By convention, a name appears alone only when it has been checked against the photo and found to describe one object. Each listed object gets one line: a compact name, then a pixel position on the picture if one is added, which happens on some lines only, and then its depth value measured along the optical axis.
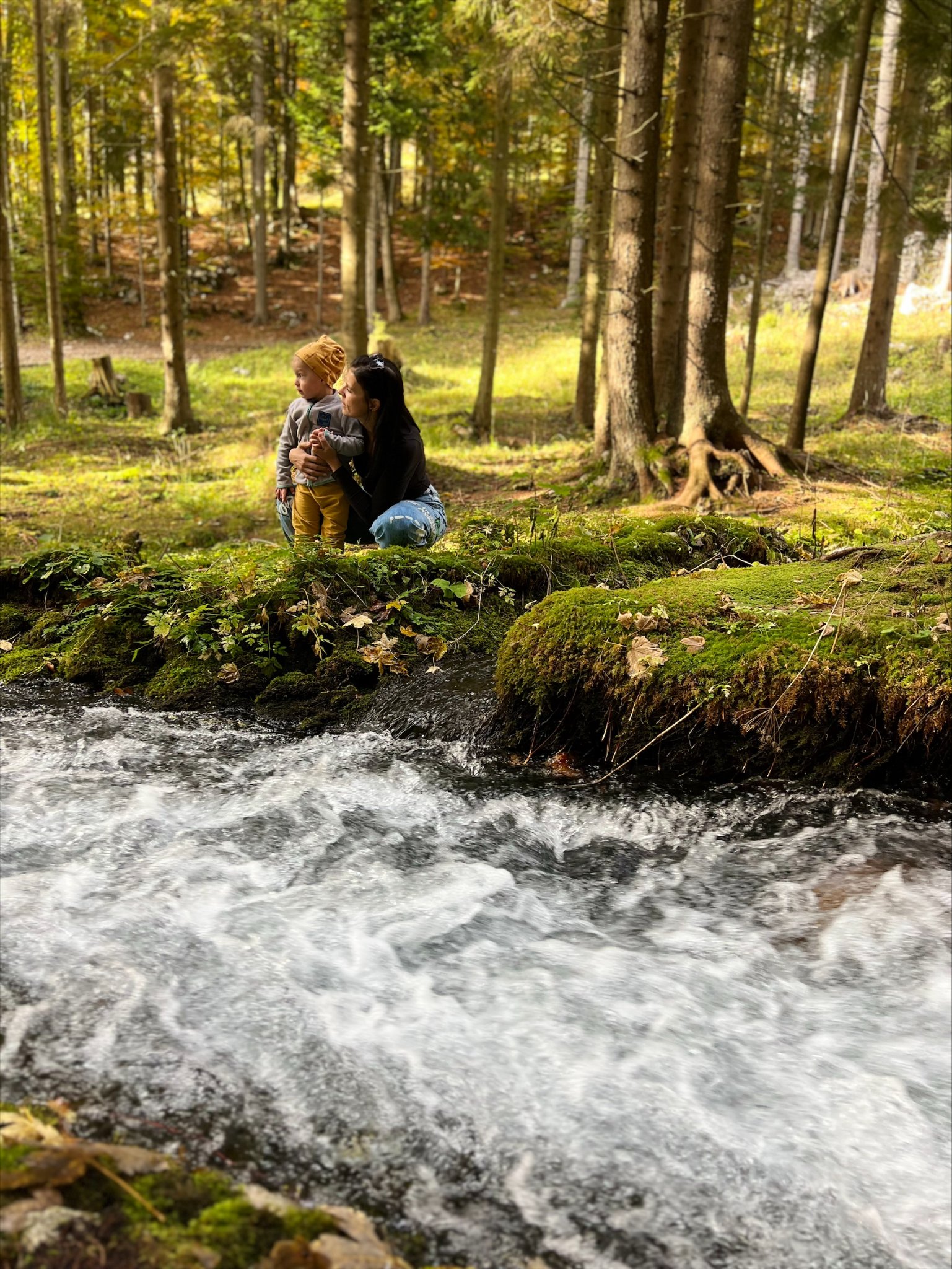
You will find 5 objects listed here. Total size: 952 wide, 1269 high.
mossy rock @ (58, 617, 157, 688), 5.11
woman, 5.73
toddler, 5.89
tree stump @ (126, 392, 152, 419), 19.25
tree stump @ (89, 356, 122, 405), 19.95
